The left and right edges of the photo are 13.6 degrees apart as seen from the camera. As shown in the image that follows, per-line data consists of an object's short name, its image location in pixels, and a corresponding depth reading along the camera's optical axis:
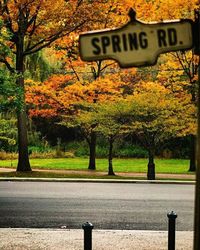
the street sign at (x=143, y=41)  6.04
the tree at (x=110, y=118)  39.46
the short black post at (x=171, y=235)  12.64
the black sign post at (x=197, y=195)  6.11
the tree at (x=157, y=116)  37.91
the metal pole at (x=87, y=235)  11.16
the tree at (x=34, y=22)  37.93
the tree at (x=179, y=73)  45.54
